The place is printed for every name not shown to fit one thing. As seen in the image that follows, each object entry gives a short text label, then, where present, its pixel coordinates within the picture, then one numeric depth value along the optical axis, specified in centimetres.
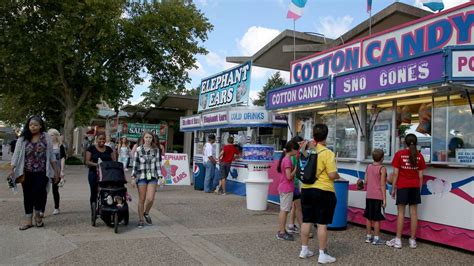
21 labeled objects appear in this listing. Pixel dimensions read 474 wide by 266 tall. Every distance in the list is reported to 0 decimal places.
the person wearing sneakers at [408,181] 682
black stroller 744
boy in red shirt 1330
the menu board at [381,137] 846
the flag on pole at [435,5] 877
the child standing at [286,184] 713
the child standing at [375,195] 704
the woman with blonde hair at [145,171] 773
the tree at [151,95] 7628
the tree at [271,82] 6074
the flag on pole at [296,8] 1196
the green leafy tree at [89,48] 2319
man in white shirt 1368
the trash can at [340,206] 805
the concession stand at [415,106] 661
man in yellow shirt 581
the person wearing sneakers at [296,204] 744
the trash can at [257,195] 1031
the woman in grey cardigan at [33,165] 746
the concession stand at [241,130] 1325
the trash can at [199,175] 1448
